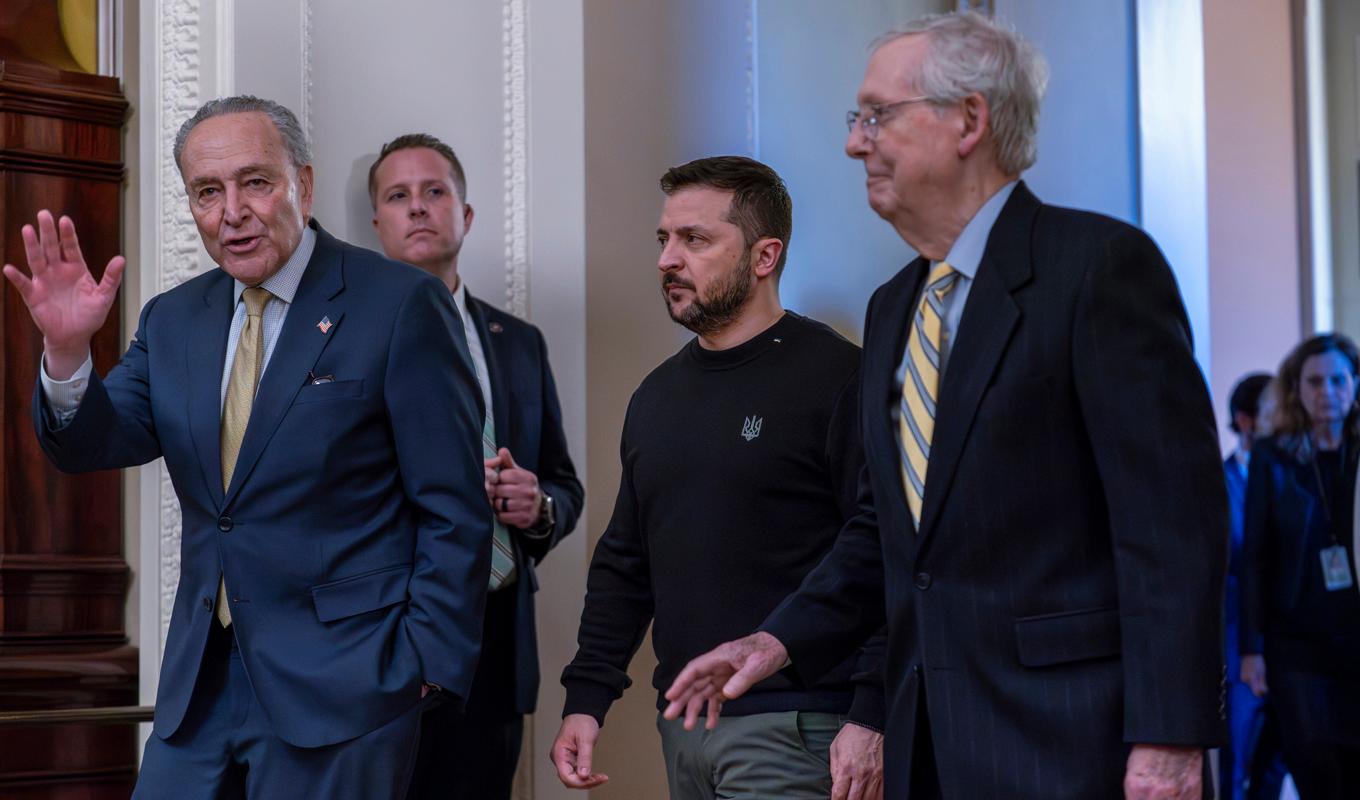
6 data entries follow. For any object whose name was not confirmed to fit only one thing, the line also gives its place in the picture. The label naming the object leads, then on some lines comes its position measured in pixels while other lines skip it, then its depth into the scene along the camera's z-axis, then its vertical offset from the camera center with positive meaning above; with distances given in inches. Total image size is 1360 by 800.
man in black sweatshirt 110.6 -3.9
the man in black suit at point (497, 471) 139.6 -2.4
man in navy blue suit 102.2 -1.9
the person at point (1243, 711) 231.6 -40.4
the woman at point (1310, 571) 210.5 -18.2
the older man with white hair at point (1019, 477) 78.3 -2.1
